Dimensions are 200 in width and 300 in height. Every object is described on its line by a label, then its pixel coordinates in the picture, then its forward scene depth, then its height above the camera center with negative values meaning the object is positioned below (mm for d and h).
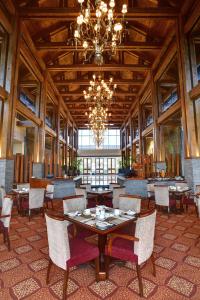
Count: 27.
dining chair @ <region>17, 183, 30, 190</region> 6014 -593
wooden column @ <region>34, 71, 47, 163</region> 9616 +2231
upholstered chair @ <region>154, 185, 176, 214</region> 4908 -806
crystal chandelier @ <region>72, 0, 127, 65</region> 3762 +3037
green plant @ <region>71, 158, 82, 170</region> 18938 +494
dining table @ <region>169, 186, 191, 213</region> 5391 -733
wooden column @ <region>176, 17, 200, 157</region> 6543 +2412
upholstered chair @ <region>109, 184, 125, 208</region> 5047 -726
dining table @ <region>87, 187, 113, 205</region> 5467 -796
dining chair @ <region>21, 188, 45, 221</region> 4688 -823
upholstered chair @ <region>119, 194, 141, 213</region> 3244 -628
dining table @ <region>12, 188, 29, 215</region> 5247 -790
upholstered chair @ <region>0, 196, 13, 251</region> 3070 -831
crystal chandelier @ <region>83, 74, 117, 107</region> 7525 +3226
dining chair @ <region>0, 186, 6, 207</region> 4500 -599
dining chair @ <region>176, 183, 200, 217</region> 5291 -971
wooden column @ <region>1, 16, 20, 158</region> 6109 +2433
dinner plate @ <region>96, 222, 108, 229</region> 2231 -708
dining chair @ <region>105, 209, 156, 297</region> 2027 -908
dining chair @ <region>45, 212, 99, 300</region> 1915 -933
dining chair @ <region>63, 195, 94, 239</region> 2849 -723
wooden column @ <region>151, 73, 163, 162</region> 10297 +2716
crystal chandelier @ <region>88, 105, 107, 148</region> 8908 +2494
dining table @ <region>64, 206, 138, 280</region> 2208 -709
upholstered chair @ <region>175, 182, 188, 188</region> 6226 -589
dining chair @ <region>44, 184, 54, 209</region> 5836 -777
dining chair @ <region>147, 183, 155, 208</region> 6102 -833
